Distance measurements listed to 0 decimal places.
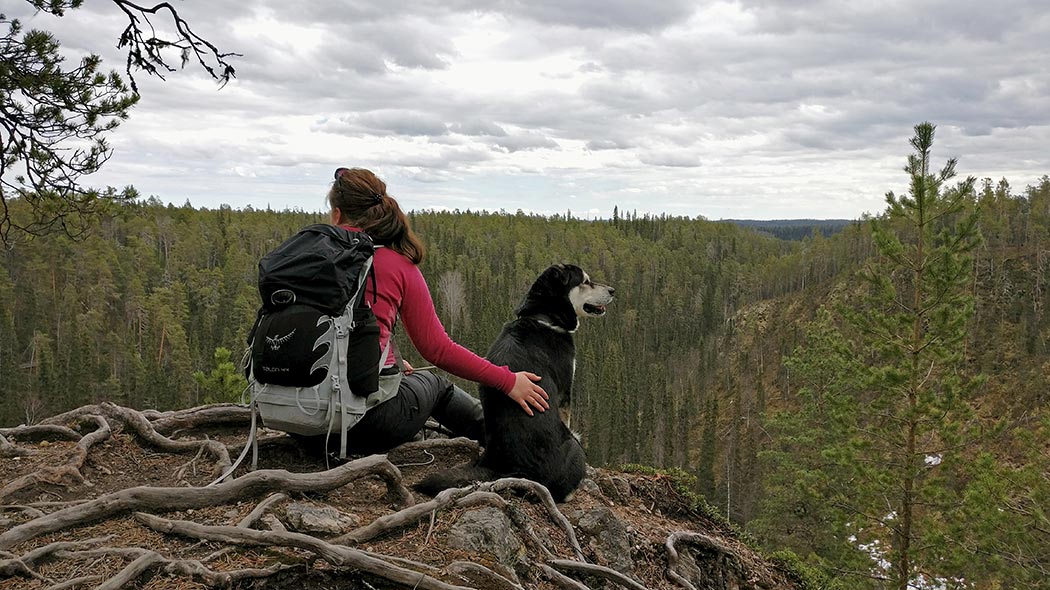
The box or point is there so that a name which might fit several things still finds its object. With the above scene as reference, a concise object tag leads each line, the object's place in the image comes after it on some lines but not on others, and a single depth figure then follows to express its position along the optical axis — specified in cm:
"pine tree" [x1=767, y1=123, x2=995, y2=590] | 1414
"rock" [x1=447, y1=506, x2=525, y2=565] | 359
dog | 453
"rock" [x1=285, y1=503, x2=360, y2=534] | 351
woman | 416
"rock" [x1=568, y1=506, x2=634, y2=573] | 443
